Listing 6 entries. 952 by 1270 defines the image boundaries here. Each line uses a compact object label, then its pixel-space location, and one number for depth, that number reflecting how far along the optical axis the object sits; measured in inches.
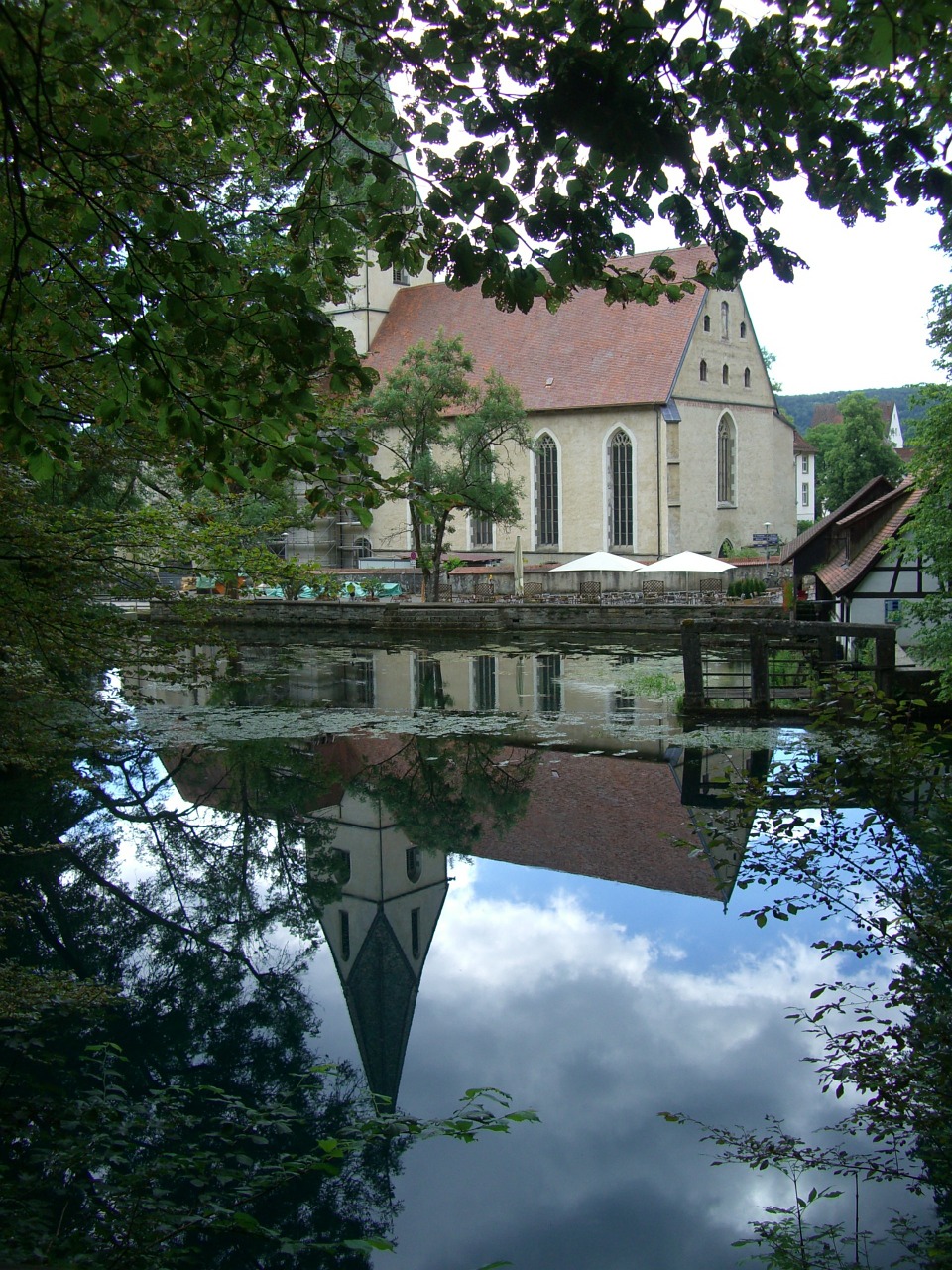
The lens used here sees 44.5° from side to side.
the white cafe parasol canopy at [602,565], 1393.9
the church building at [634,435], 1720.0
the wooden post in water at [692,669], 675.4
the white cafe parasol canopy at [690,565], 1341.0
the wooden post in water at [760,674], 644.1
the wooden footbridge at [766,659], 585.3
